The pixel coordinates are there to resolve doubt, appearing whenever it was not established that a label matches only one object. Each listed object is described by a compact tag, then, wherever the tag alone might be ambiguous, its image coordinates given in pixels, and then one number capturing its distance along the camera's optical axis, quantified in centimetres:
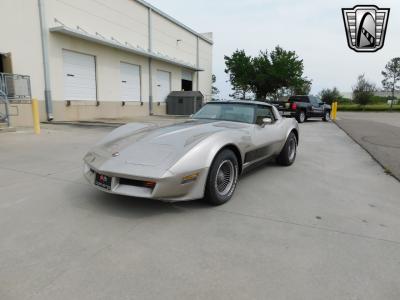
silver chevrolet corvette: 290
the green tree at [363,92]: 4209
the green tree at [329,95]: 4875
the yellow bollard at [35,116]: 912
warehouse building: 1133
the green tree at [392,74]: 5575
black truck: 1653
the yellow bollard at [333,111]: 2040
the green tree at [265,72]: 3281
